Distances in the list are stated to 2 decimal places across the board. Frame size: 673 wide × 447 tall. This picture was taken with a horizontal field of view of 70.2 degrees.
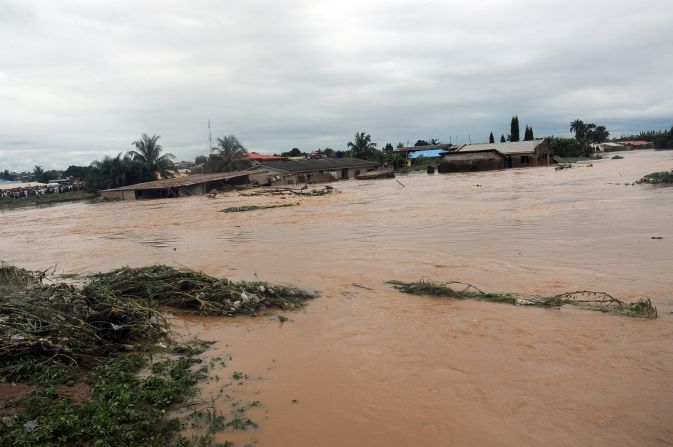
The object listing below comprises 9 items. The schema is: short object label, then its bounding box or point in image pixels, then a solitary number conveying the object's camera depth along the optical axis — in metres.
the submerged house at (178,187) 36.44
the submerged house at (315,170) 41.14
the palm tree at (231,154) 51.44
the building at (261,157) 59.44
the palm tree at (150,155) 46.09
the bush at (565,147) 60.94
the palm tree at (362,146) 60.69
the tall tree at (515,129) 62.75
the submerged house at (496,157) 44.72
